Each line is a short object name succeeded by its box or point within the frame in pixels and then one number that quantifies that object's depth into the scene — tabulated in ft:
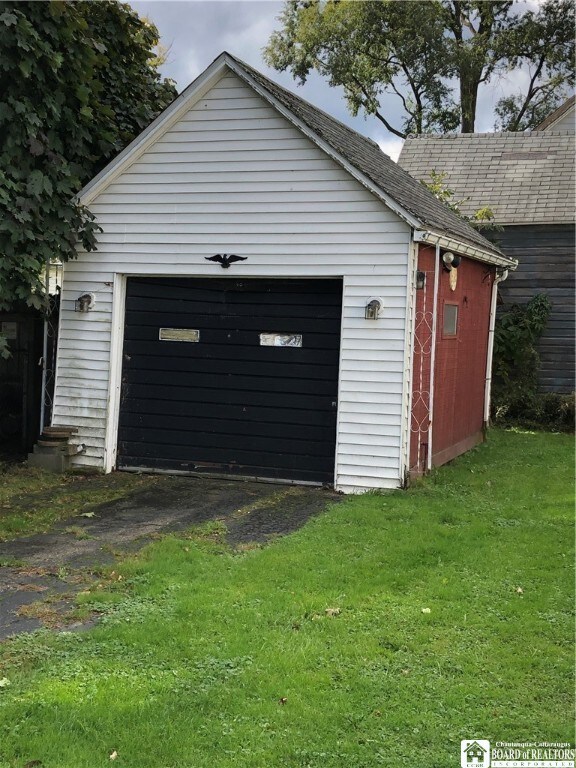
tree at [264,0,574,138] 95.35
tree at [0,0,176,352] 27.76
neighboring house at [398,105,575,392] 51.60
